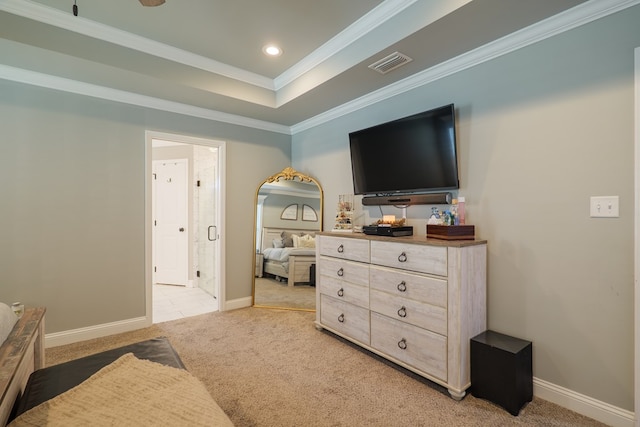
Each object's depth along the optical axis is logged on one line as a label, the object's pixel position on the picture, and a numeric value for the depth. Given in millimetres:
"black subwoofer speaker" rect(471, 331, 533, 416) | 1819
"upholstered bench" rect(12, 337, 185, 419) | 1191
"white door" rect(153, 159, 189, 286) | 5078
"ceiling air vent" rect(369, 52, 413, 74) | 2336
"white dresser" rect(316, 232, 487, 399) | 1975
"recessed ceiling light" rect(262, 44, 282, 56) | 2654
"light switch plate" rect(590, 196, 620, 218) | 1713
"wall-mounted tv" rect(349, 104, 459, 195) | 2373
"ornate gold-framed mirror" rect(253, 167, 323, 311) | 3748
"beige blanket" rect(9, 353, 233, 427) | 968
